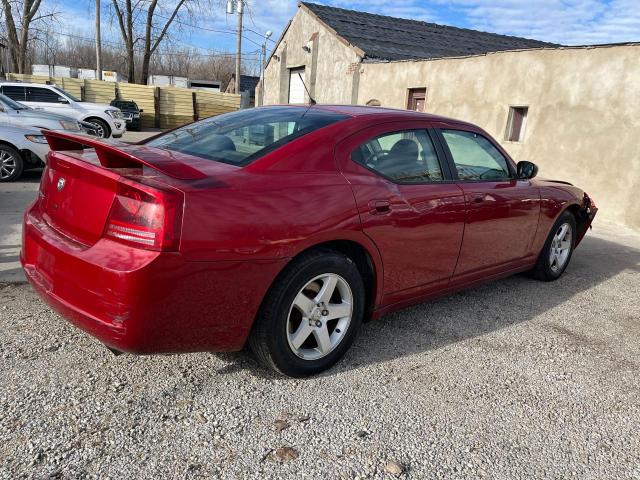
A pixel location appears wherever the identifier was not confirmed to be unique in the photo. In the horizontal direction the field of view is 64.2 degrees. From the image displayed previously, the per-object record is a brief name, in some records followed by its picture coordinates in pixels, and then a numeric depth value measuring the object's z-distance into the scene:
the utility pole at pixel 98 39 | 31.22
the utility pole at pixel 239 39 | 29.84
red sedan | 2.28
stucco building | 8.17
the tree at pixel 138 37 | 34.34
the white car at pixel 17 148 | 8.42
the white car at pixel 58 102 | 14.62
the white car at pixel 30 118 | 9.05
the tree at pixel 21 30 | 29.30
